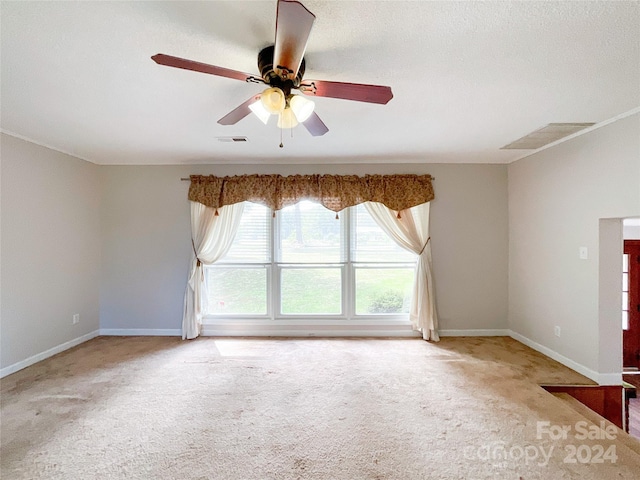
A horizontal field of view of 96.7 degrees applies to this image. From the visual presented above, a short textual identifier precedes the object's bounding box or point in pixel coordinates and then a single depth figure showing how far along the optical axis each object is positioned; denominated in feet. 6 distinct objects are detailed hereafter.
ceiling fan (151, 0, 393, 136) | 3.91
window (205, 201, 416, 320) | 13.39
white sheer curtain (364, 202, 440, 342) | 12.78
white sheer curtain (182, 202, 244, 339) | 13.15
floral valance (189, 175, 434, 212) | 12.94
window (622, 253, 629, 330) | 15.78
